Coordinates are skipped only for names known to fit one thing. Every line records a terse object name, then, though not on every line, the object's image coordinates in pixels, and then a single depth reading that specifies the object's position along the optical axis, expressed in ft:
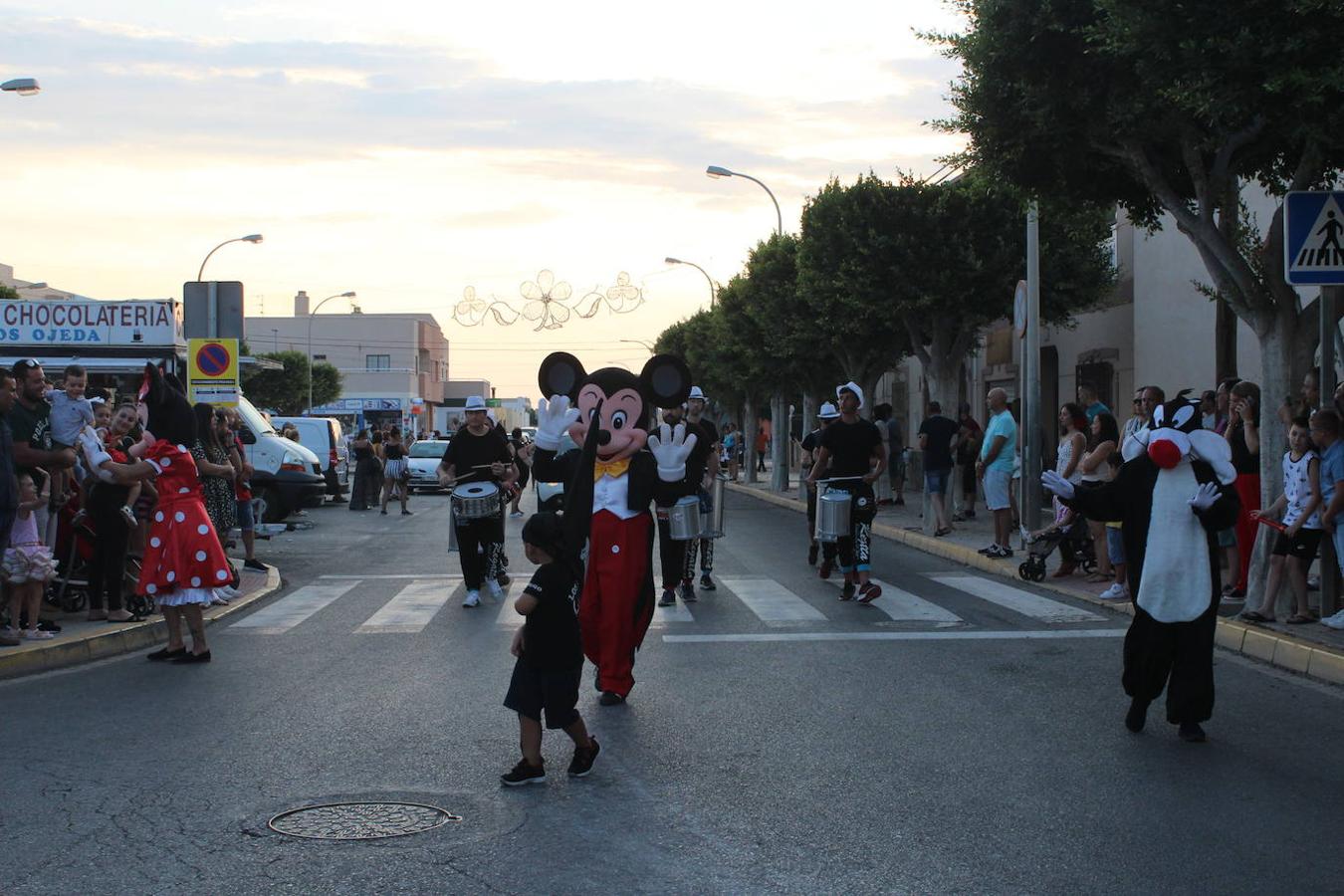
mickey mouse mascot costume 26.21
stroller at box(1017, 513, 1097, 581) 46.55
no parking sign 58.80
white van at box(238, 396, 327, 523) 76.54
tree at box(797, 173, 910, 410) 85.87
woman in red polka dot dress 30.50
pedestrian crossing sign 32.78
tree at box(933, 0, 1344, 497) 32.55
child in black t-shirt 20.56
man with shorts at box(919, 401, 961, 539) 63.72
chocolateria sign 70.69
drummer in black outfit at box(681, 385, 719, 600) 42.63
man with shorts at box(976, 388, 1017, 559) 53.42
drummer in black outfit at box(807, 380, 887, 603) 40.55
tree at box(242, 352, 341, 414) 269.44
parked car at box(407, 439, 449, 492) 120.88
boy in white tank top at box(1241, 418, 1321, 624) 33.60
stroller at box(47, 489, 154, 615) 37.32
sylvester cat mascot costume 23.80
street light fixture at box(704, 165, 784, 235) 128.67
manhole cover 17.88
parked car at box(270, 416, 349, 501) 102.37
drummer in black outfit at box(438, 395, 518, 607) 41.70
